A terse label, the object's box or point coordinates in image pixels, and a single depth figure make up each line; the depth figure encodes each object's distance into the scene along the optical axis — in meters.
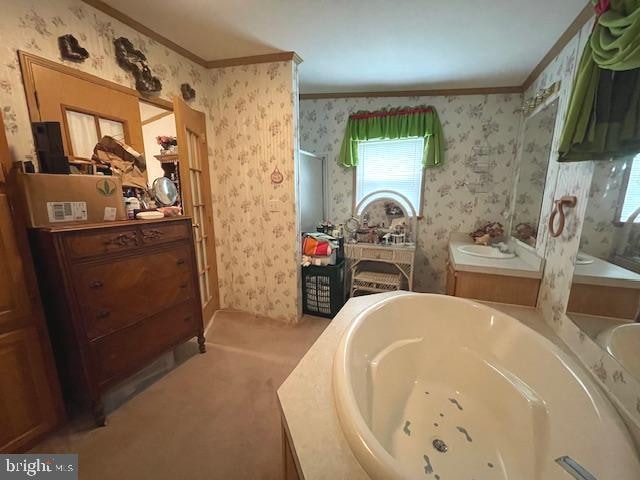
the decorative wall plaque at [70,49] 1.34
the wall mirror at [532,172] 1.87
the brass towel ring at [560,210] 1.39
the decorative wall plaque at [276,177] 2.21
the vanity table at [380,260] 2.56
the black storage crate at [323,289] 2.46
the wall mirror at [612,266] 0.95
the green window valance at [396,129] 2.61
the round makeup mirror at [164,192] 1.78
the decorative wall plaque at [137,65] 1.60
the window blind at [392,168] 2.79
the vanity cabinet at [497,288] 1.72
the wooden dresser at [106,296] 1.20
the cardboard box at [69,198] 1.14
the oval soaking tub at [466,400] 0.81
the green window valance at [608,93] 0.88
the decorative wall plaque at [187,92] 2.02
